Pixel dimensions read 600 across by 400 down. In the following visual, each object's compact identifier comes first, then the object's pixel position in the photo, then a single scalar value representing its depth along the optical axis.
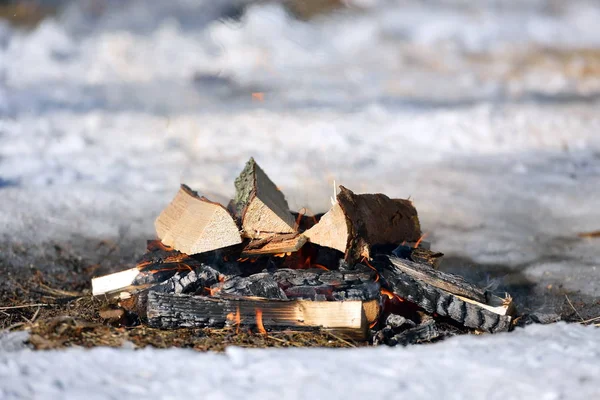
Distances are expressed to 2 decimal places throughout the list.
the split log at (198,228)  6.68
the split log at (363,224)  6.53
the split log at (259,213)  6.91
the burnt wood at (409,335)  6.24
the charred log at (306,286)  6.34
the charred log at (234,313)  6.27
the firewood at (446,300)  6.53
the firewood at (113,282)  7.07
